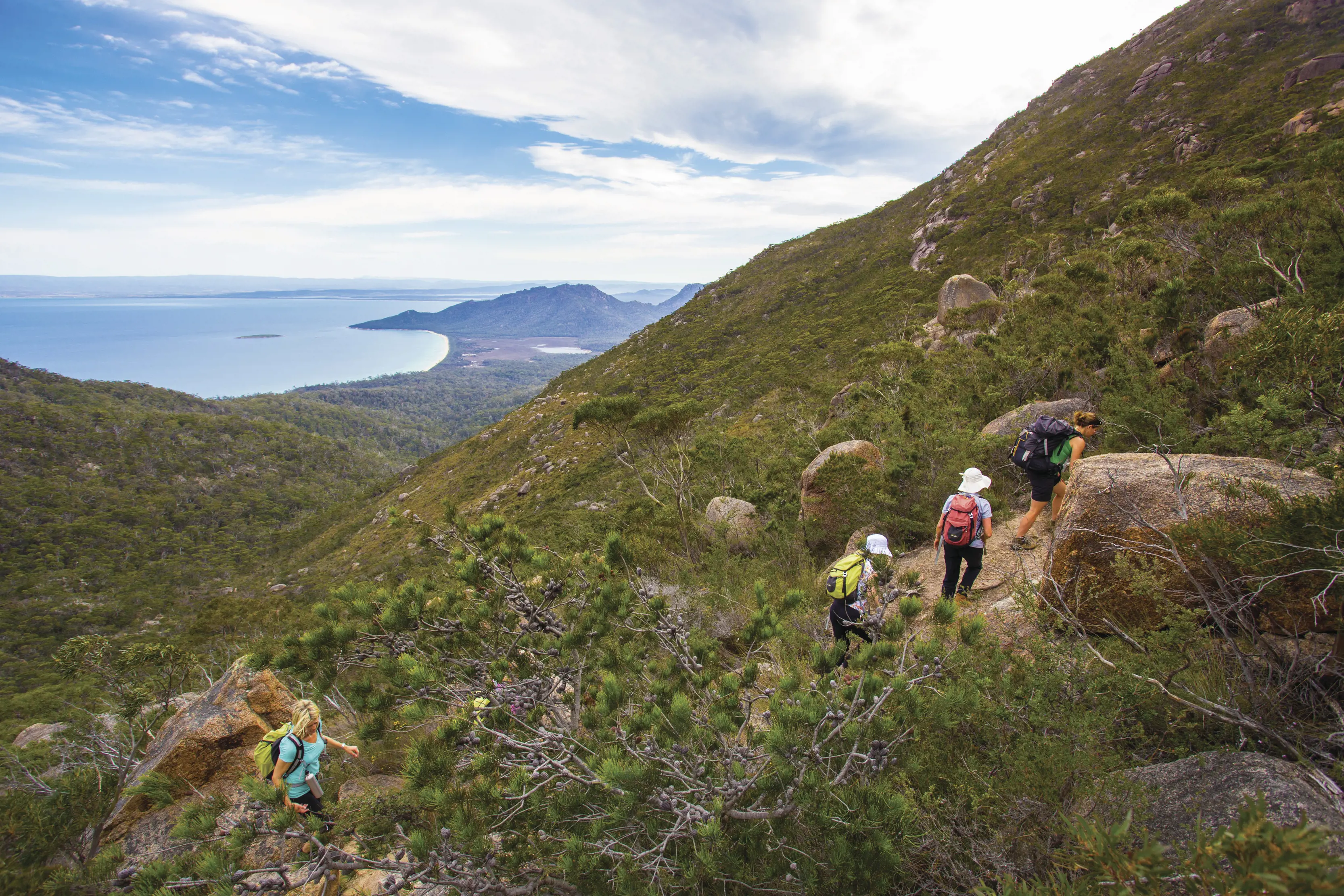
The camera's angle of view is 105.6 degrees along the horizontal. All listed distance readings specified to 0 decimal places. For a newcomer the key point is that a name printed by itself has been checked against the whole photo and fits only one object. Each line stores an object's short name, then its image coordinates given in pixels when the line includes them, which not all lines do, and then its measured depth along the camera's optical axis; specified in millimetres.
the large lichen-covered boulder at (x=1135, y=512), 3709
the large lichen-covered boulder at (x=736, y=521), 10445
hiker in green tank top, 5789
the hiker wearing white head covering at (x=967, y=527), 5180
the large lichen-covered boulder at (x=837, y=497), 9219
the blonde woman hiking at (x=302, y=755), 4344
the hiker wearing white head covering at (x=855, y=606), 4297
